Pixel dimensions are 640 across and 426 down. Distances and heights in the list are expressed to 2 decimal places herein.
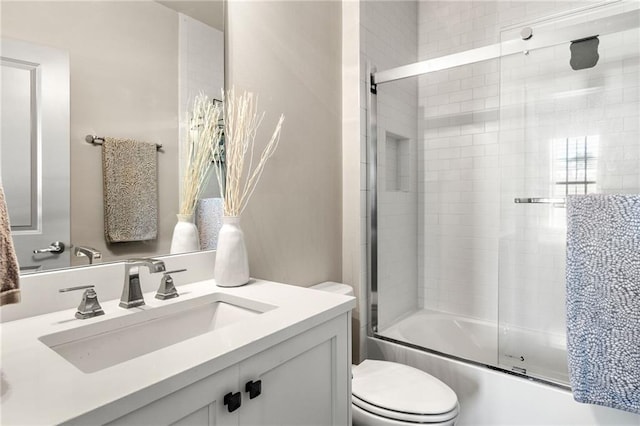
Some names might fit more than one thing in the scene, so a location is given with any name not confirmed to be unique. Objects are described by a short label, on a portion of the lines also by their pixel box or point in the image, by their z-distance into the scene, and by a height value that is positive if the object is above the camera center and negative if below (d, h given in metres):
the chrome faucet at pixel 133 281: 0.97 -0.20
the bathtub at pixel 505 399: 1.39 -0.81
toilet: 1.26 -0.71
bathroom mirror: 0.91 +0.32
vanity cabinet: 0.64 -0.39
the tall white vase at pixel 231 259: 1.21 -0.17
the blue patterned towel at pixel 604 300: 1.23 -0.33
